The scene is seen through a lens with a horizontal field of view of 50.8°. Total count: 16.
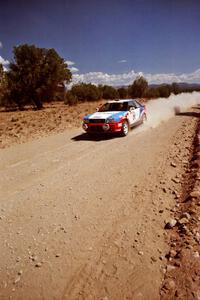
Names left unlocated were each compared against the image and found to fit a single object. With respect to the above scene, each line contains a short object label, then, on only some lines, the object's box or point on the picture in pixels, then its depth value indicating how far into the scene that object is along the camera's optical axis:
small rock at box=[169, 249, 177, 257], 2.66
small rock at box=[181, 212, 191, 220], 3.34
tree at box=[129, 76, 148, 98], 52.44
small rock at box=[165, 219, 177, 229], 3.18
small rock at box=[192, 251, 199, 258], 2.60
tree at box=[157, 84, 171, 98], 60.79
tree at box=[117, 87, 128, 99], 56.36
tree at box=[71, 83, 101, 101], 47.12
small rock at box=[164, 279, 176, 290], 2.25
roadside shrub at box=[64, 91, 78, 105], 34.59
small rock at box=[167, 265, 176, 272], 2.46
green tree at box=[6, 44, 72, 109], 27.55
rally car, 8.70
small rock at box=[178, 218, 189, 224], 3.23
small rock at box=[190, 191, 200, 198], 3.87
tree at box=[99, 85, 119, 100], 54.88
